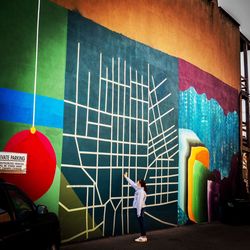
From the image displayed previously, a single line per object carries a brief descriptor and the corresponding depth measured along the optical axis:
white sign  6.43
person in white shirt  8.14
